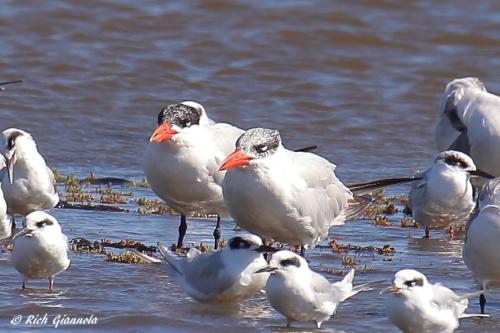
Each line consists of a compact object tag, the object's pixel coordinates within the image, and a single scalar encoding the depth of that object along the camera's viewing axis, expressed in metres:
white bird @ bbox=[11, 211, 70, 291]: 15.67
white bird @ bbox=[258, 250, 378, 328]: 14.38
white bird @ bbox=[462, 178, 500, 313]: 15.36
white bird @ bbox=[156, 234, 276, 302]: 15.37
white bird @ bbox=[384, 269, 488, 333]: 13.91
